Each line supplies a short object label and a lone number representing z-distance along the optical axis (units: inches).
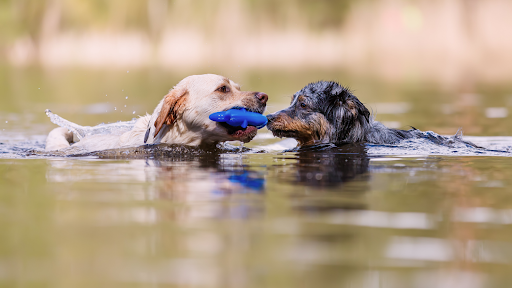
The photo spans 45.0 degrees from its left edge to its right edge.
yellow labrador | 335.9
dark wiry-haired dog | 375.2
